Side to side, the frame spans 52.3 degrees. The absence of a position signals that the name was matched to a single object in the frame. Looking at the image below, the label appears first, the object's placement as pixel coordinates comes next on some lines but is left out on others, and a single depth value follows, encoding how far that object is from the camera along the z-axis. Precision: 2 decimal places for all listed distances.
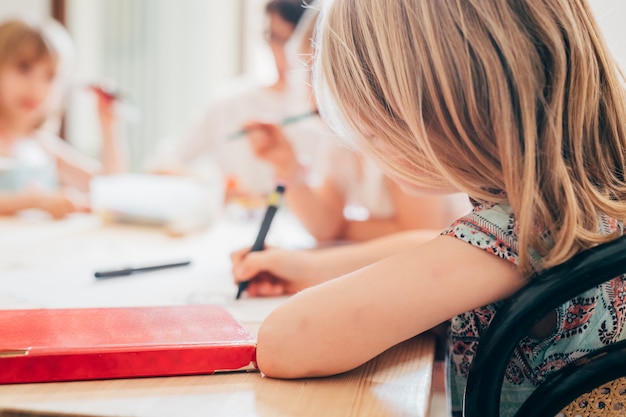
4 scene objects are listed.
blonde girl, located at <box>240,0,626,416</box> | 0.47
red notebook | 0.47
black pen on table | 0.78
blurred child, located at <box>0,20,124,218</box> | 1.78
